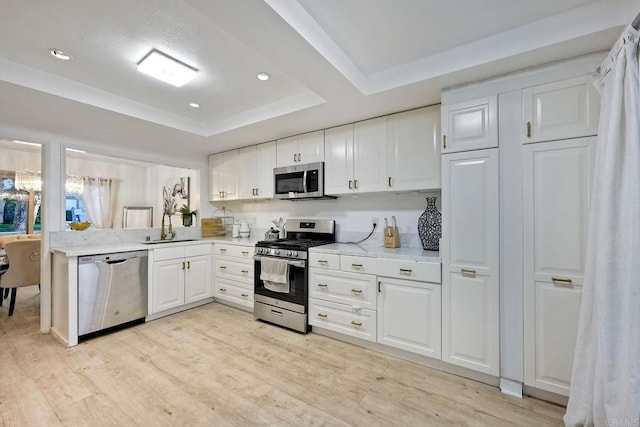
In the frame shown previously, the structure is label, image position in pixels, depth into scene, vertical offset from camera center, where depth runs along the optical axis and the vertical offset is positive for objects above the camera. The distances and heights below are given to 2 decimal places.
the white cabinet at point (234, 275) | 3.42 -0.79
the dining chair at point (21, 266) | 3.31 -0.65
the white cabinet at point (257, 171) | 3.57 +0.60
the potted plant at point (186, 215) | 4.12 +0.00
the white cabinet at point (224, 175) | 3.99 +0.60
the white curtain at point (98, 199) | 3.78 +0.22
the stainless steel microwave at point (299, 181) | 3.09 +0.40
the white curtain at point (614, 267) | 1.25 -0.26
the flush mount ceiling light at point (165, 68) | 1.95 +1.10
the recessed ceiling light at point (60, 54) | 1.87 +1.12
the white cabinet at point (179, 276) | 3.22 -0.77
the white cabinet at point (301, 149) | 3.14 +0.80
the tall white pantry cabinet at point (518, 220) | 1.72 -0.04
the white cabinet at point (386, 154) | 2.46 +0.61
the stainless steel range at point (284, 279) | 2.83 -0.69
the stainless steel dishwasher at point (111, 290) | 2.66 -0.78
